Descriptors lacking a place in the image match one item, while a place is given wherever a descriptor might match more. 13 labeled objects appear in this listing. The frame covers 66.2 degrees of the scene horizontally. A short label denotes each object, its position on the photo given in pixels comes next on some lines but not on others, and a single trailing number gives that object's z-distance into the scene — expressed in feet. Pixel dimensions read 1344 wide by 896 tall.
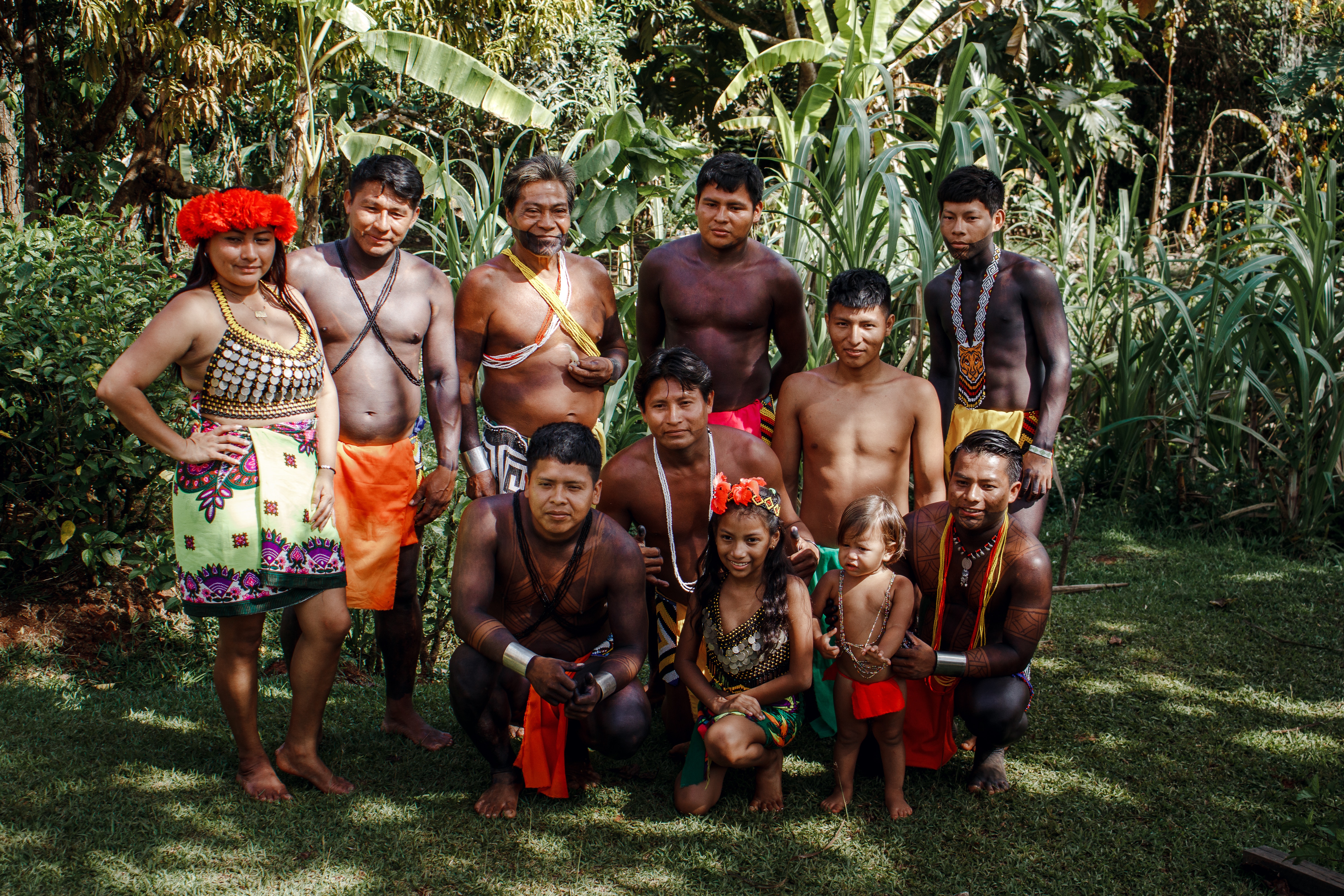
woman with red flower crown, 9.10
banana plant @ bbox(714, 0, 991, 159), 21.03
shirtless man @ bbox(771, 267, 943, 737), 11.15
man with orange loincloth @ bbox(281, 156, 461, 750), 10.83
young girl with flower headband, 9.75
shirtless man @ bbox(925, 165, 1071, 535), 12.03
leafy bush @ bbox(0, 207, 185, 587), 12.82
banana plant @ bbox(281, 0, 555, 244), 26.48
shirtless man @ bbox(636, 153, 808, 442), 12.15
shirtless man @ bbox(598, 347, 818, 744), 10.66
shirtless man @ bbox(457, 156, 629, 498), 11.62
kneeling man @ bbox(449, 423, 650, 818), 9.73
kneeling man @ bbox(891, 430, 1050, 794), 9.87
